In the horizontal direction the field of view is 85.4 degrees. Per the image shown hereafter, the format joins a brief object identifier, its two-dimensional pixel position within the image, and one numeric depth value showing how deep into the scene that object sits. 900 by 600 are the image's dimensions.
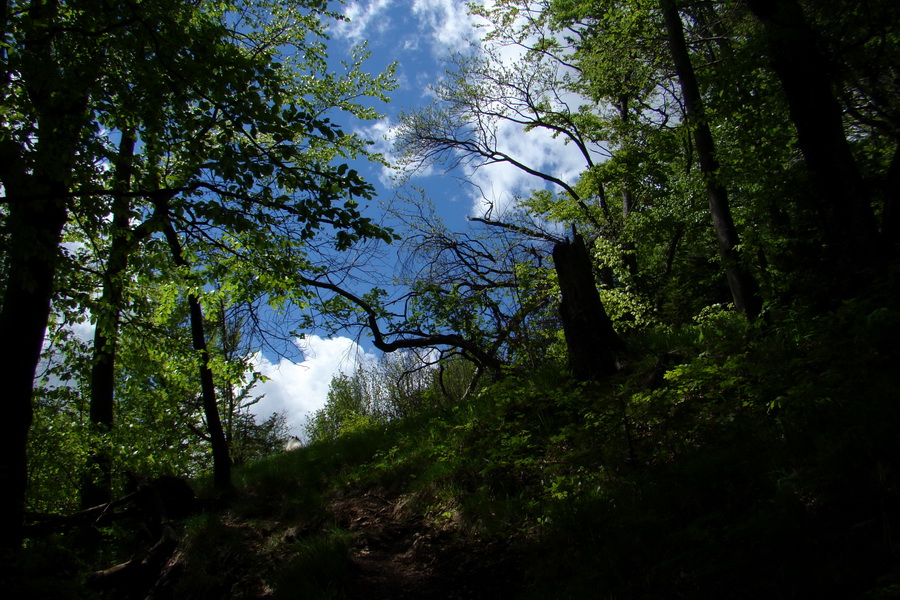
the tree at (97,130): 3.94
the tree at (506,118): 16.64
